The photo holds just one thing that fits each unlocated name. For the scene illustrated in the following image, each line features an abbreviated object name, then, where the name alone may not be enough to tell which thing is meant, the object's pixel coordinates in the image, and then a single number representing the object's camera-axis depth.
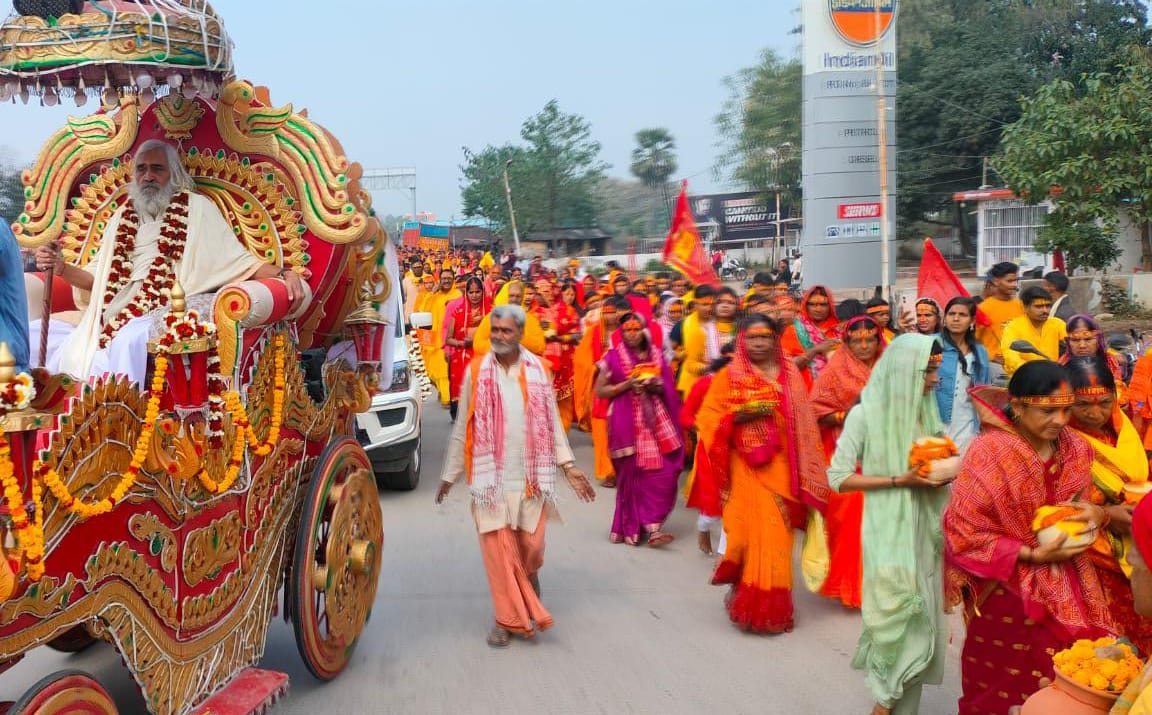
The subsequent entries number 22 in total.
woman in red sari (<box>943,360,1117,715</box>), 3.70
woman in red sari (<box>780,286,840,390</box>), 8.46
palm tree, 63.33
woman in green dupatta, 4.64
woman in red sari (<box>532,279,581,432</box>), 12.06
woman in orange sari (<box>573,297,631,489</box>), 9.99
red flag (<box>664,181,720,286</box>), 12.03
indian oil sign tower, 18.30
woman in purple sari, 8.17
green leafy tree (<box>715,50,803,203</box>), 42.41
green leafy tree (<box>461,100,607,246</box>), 45.31
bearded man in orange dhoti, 5.92
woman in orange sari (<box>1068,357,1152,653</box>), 3.89
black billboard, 46.09
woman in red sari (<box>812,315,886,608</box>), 6.58
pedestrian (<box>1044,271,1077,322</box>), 9.84
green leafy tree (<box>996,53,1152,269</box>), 18.91
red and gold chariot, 3.05
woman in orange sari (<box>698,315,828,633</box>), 6.02
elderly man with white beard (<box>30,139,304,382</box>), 4.60
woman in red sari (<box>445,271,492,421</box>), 12.59
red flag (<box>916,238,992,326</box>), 9.02
